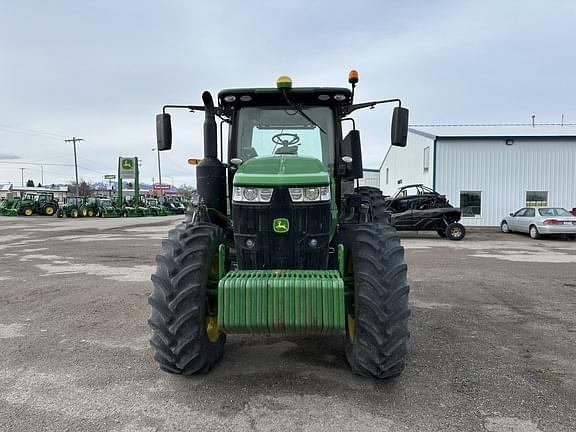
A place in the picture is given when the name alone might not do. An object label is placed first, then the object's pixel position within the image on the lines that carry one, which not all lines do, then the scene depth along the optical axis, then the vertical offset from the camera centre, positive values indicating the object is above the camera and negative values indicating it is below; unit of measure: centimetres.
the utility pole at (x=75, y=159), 6794 +629
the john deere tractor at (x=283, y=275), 304 -60
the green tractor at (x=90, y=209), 3559 -82
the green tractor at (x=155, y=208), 4372 -103
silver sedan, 1625 -121
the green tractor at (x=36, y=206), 3591 -46
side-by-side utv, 1647 -90
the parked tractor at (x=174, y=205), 5150 -100
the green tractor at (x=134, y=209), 3888 -101
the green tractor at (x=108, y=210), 3662 -97
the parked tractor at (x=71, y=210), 3462 -84
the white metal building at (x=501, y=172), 2166 +93
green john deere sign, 4538 +316
